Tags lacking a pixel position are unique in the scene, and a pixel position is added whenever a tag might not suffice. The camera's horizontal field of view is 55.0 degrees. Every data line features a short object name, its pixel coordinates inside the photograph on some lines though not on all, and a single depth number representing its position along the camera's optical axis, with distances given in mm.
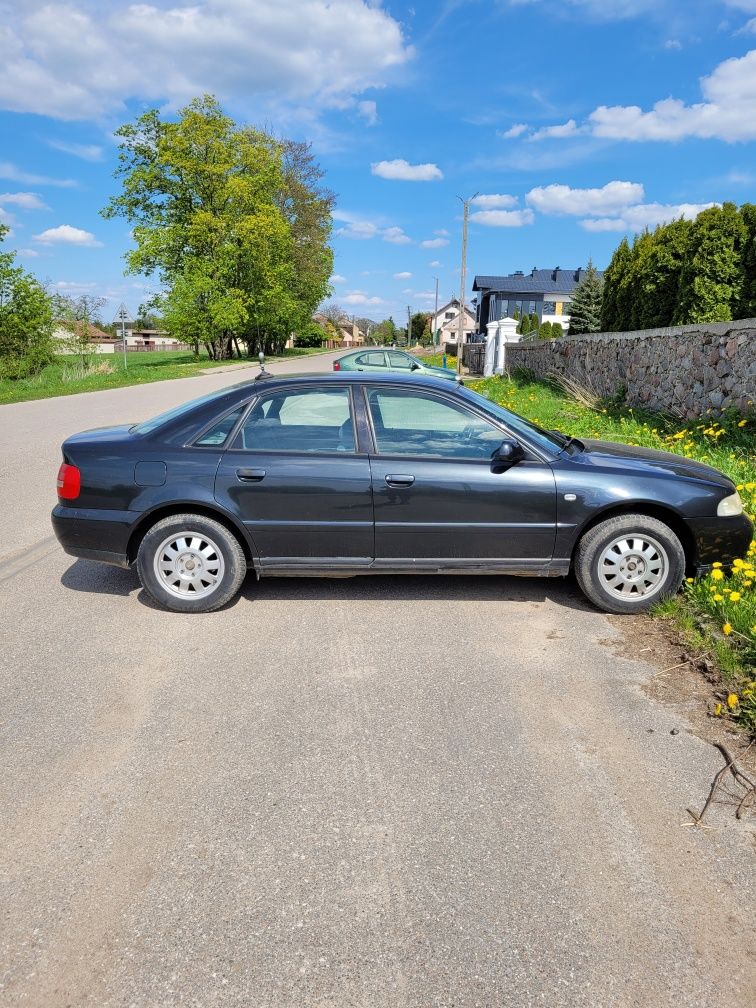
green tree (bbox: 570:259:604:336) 36403
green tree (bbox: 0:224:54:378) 26328
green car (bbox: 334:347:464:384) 18344
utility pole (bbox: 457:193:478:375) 37406
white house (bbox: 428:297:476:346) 124375
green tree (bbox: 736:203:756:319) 11422
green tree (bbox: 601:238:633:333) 16156
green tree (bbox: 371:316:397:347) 170075
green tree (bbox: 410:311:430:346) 137012
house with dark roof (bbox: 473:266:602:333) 86938
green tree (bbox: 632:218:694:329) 13656
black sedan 4652
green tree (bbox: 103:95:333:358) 47281
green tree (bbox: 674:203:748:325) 11648
